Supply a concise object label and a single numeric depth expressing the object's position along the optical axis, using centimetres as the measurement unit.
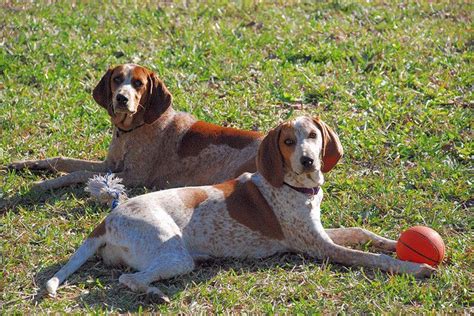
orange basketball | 1367
